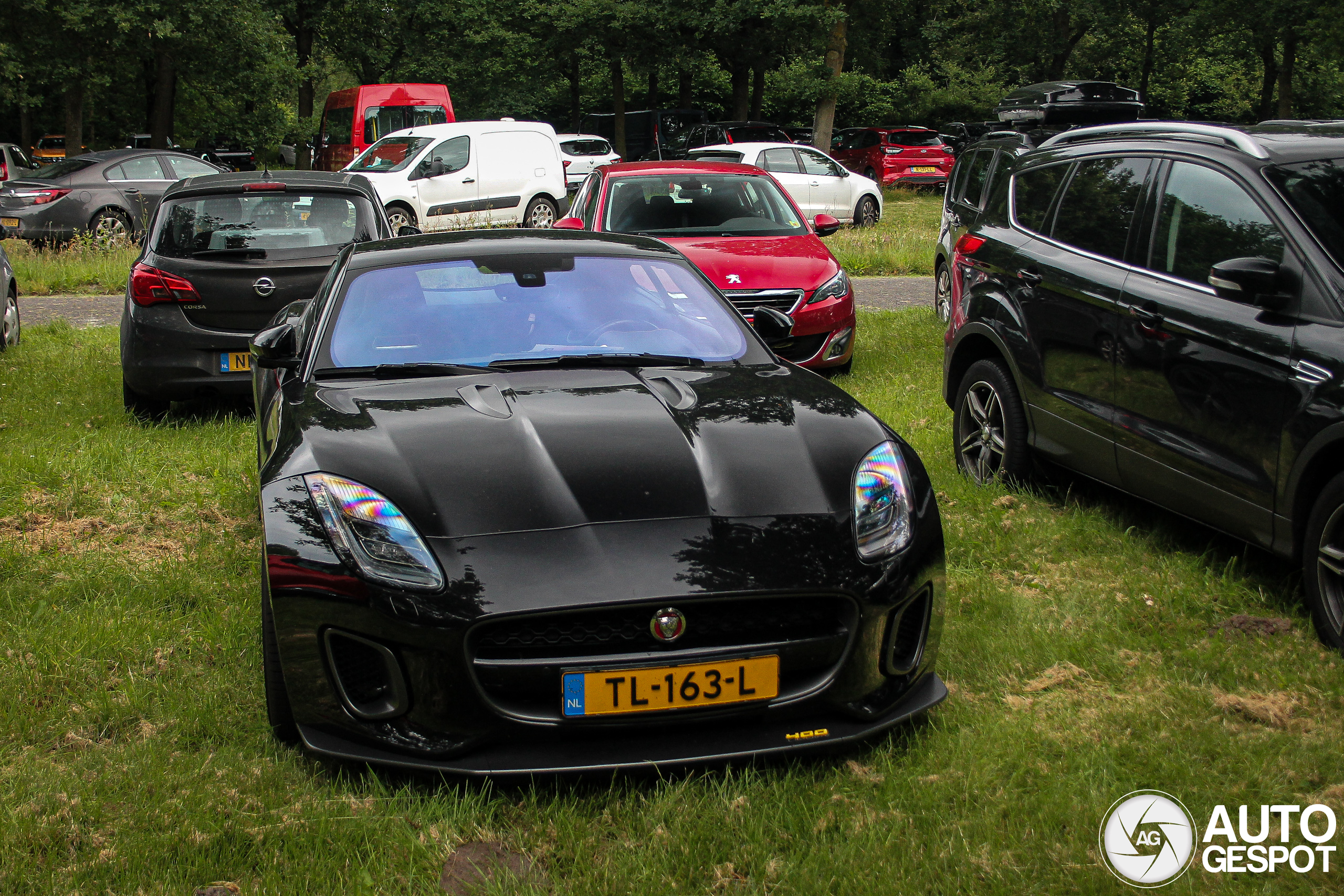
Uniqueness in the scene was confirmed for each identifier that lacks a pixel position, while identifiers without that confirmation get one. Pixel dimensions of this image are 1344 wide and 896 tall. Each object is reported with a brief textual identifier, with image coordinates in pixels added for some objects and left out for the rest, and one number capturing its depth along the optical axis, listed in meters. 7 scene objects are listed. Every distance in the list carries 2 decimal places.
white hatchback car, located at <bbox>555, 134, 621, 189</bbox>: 27.44
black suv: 3.98
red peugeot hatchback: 8.71
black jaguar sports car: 2.89
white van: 18.52
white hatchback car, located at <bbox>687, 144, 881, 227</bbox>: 21.28
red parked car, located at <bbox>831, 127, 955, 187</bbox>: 30.53
